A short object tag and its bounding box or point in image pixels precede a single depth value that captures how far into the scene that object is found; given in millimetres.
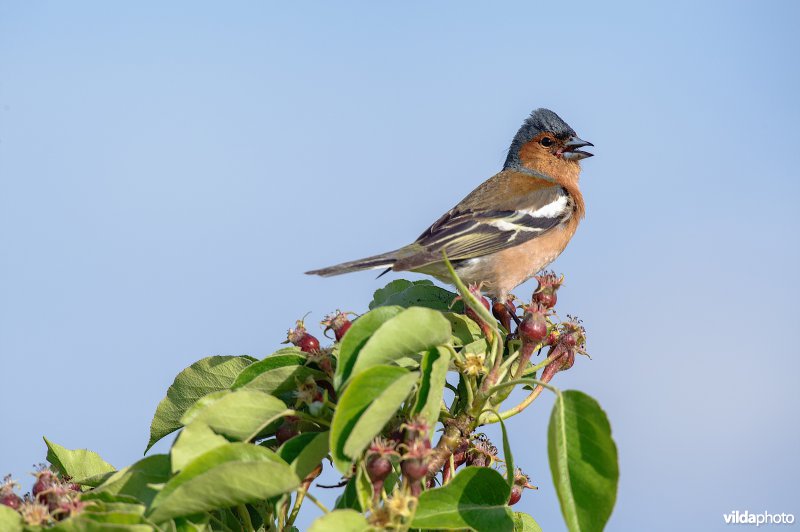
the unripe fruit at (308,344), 6623
